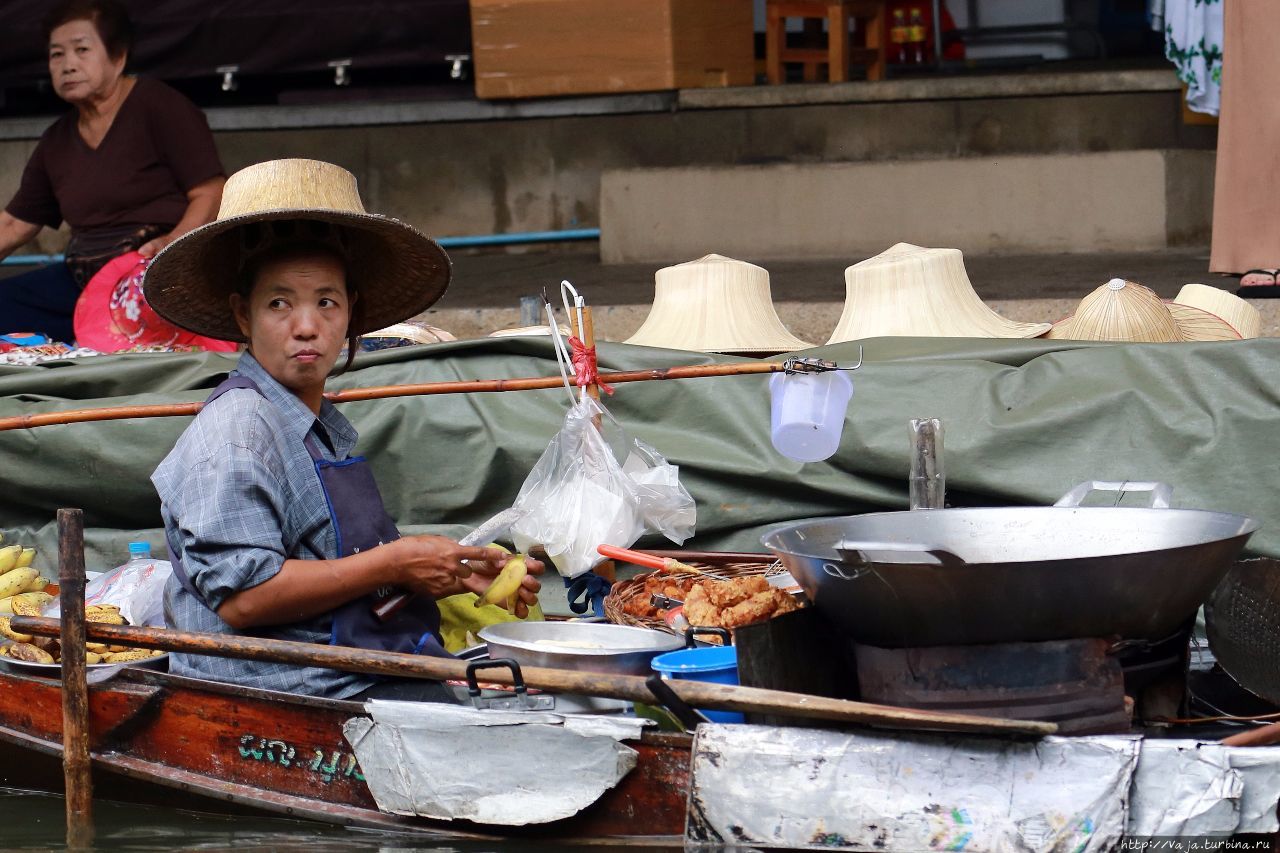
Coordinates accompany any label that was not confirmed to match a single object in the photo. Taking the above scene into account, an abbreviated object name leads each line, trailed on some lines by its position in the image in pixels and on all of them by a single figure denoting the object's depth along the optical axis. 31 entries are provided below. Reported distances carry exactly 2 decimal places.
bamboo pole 7.23
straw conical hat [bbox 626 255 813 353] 9.13
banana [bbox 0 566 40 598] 7.82
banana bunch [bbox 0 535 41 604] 7.81
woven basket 6.61
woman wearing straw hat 5.75
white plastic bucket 6.95
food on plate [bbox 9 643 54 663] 6.72
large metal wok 4.92
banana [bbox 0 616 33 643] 6.78
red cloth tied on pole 6.96
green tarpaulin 7.11
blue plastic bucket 5.68
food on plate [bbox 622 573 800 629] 6.18
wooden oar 4.84
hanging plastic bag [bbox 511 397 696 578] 6.71
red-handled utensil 6.62
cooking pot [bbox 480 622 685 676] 5.91
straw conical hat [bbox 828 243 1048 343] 8.77
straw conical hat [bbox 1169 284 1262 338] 9.38
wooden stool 15.69
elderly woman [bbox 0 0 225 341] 11.30
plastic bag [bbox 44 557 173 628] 7.46
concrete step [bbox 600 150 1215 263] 13.80
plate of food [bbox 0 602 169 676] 6.60
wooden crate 14.90
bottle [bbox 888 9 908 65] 18.06
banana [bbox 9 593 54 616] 7.45
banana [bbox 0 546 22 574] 8.09
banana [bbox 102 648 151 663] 7.06
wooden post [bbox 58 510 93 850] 6.06
